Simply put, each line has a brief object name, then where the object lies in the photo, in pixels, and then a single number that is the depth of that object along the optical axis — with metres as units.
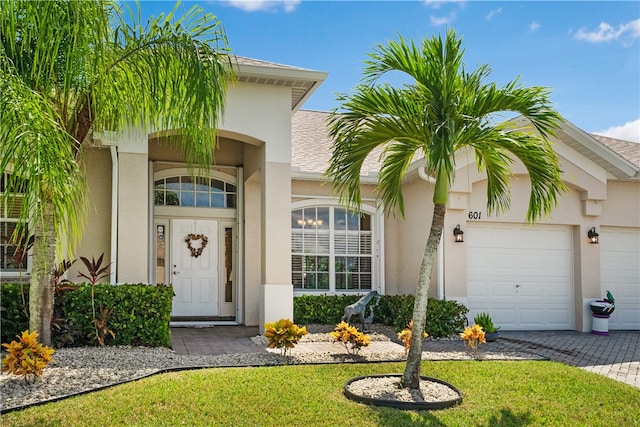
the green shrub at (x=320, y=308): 12.89
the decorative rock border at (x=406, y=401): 6.35
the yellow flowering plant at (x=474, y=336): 9.13
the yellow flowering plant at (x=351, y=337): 8.77
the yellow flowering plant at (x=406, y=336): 8.68
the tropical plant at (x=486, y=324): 10.84
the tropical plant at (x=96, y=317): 8.95
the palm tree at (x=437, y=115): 6.72
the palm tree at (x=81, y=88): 5.63
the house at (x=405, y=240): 12.84
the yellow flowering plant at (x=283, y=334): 8.38
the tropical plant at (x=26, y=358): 6.42
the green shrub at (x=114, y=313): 8.88
